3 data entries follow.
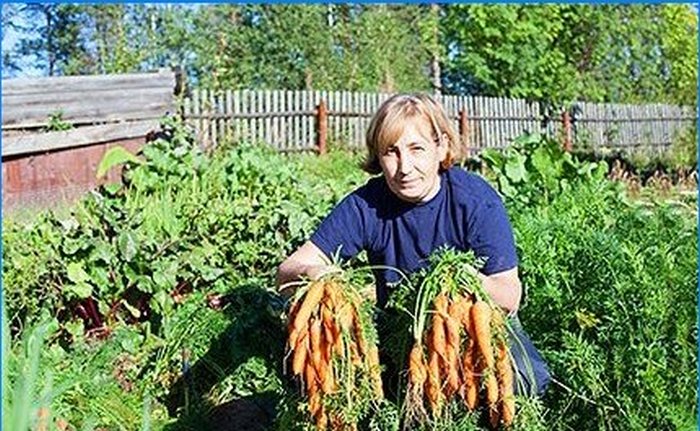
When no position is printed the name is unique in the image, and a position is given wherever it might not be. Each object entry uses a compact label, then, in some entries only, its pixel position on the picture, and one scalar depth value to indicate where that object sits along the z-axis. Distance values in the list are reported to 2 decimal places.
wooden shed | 9.53
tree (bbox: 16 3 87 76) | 19.52
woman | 3.00
